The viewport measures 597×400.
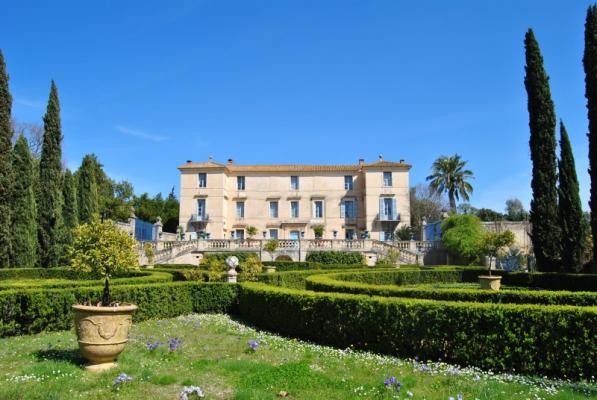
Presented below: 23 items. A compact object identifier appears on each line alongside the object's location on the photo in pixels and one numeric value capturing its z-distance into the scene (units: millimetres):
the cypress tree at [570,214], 21375
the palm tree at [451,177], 48938
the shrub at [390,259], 28634
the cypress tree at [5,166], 21547
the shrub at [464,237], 30734
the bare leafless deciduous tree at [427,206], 56781
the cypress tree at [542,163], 22359
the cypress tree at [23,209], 23234
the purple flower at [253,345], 6967
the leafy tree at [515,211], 60188
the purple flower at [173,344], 6727
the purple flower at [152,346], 6758
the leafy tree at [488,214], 61559
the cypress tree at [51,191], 25047
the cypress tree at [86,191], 31141
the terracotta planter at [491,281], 16984
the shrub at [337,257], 31203
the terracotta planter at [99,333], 5730
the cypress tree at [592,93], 19344
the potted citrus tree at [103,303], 5754
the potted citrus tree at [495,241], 20703
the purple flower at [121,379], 4997
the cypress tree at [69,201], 28219
